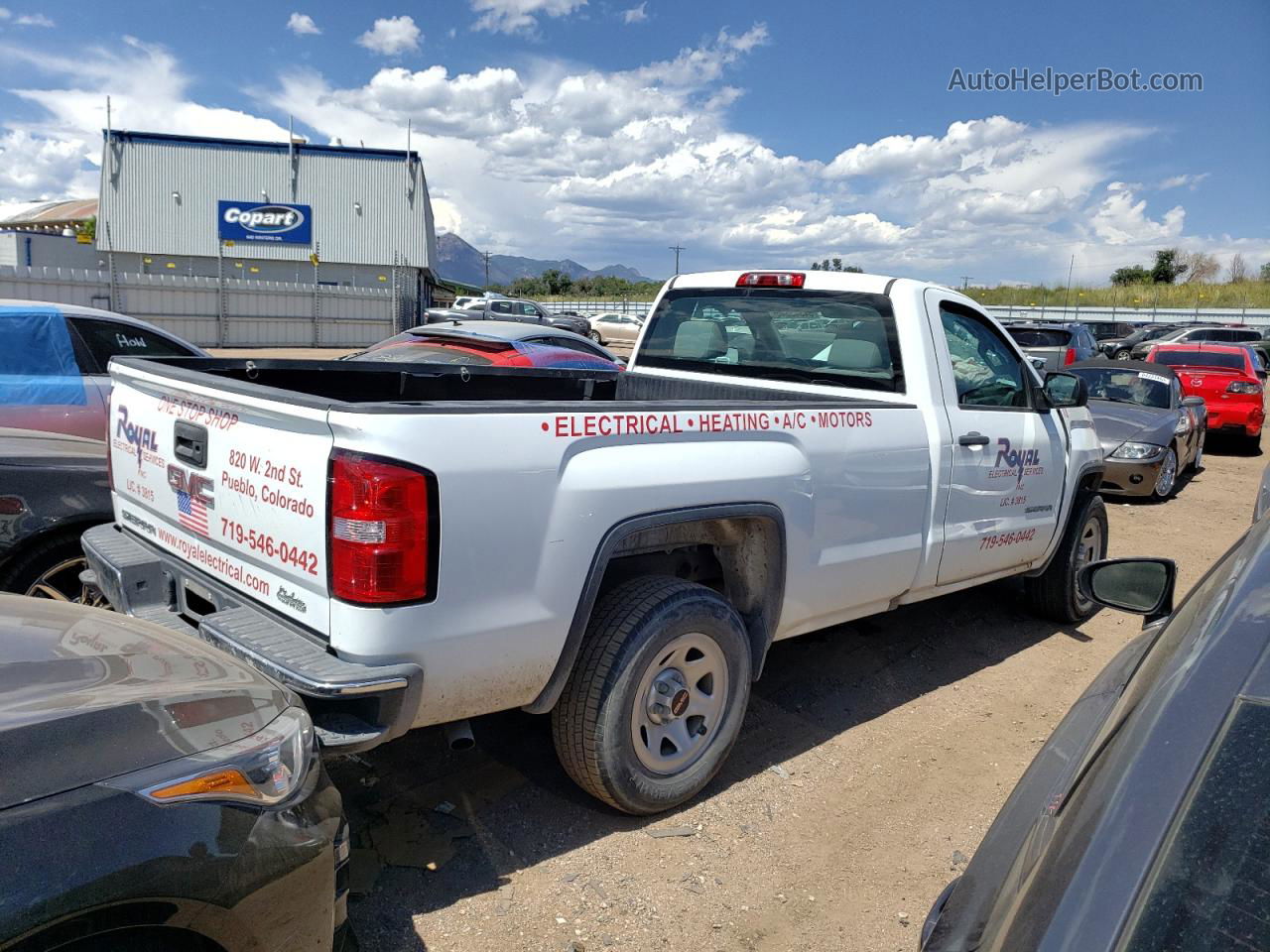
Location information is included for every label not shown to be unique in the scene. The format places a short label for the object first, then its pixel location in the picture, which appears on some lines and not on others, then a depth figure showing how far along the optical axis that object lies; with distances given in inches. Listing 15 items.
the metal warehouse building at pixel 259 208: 1579.7
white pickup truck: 102.6
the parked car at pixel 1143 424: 397.4
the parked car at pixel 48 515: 155.3
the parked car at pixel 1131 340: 1109.1
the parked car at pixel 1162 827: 41.4
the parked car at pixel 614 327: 1517.0
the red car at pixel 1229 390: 572.4
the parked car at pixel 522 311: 1282.0
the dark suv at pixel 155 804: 59.1
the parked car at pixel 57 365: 233.6
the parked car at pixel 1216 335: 1052.5
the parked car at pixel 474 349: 312.5
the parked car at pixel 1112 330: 1357.8
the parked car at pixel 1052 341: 615.8
